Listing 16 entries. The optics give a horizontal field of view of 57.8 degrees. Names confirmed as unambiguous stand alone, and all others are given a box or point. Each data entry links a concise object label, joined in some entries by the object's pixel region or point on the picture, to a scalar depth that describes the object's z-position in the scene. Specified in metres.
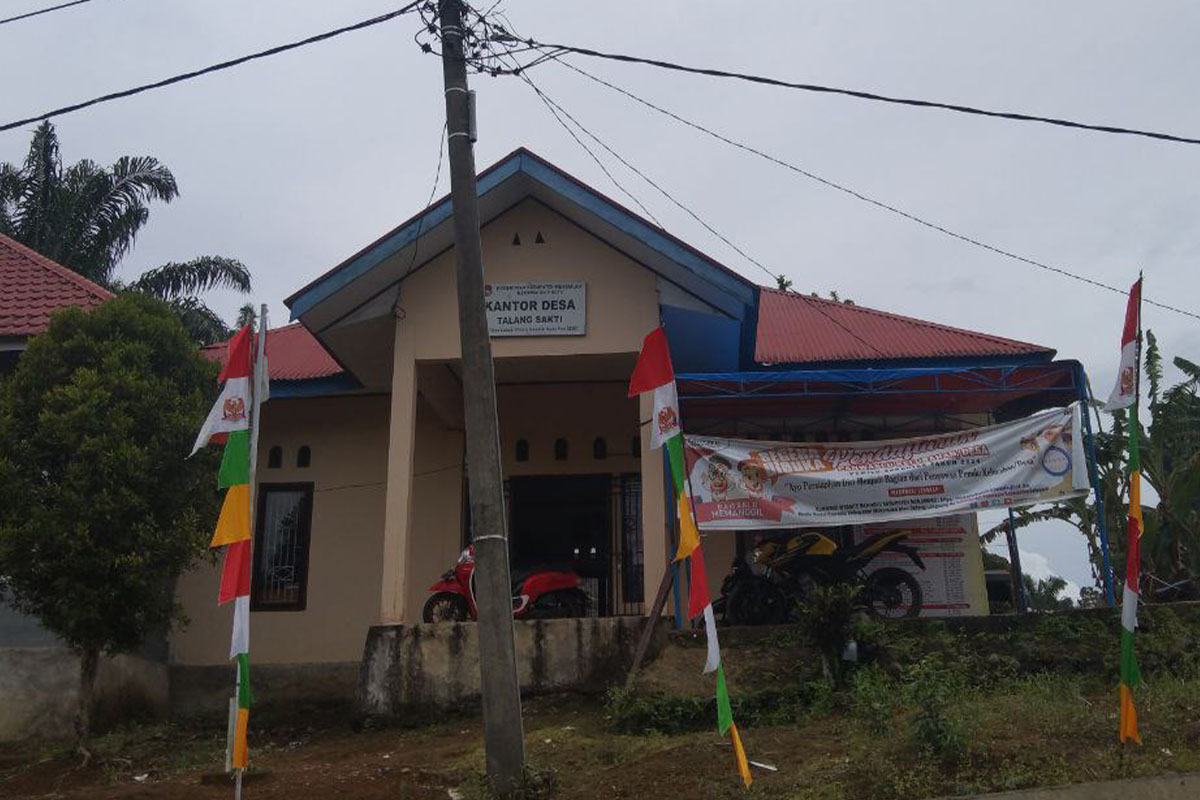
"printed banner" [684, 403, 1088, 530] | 10.63
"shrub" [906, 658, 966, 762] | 6.89
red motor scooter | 11.62
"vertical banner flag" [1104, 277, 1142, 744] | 6.93
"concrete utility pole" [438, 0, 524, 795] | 6.52
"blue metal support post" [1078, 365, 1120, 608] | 10.49
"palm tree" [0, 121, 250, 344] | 22.30
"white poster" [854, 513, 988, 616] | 12.61
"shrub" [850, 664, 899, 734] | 7.88
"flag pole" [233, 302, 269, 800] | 8.29
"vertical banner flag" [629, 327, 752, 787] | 6.99
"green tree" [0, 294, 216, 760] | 8.99
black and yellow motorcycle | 10.88
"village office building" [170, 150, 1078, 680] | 11.62
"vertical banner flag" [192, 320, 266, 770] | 7.39
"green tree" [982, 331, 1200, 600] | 14.37
